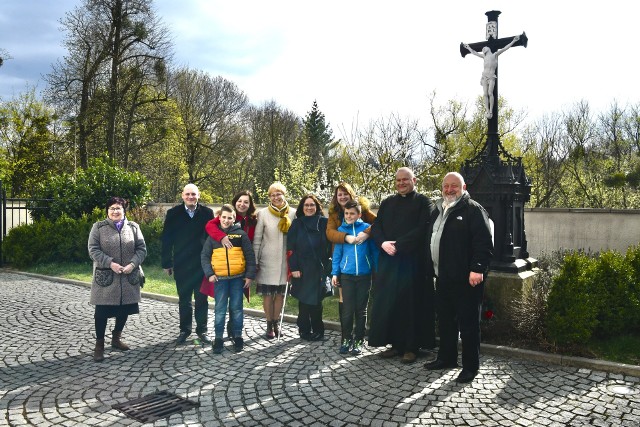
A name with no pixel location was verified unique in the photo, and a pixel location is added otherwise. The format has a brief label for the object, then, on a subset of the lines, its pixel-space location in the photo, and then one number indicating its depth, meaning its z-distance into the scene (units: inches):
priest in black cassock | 218.2
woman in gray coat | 224.3
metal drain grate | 162.7
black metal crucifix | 292.8
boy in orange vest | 233.9
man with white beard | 194.9
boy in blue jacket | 228.7
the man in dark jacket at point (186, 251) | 251.1
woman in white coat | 253.4
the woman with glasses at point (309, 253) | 247.8
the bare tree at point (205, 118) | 1290.6
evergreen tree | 1620.3
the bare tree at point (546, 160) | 1128.8
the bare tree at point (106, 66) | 895.1
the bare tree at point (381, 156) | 530.9
